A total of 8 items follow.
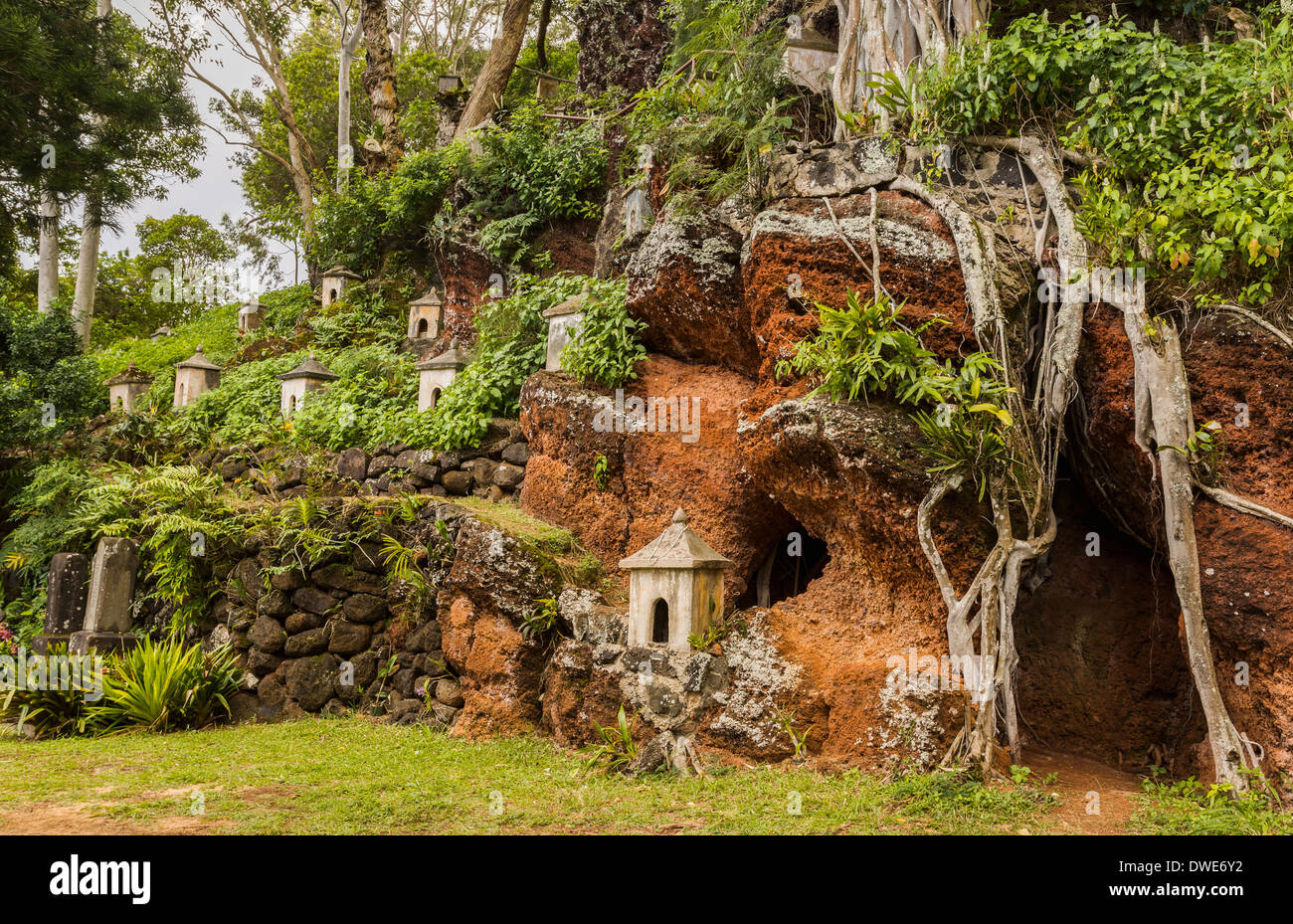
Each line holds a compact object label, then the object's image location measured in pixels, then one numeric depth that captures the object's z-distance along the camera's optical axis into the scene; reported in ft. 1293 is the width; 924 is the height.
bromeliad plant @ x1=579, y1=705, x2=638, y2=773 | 22.18
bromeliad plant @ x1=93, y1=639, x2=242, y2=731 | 28.55
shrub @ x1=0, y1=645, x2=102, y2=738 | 28.60
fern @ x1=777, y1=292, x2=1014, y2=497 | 20.20
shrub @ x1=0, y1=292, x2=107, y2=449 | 37.83
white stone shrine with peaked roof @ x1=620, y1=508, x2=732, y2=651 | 22.86
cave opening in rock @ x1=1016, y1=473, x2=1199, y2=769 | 23.31
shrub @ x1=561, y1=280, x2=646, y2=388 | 29.04
